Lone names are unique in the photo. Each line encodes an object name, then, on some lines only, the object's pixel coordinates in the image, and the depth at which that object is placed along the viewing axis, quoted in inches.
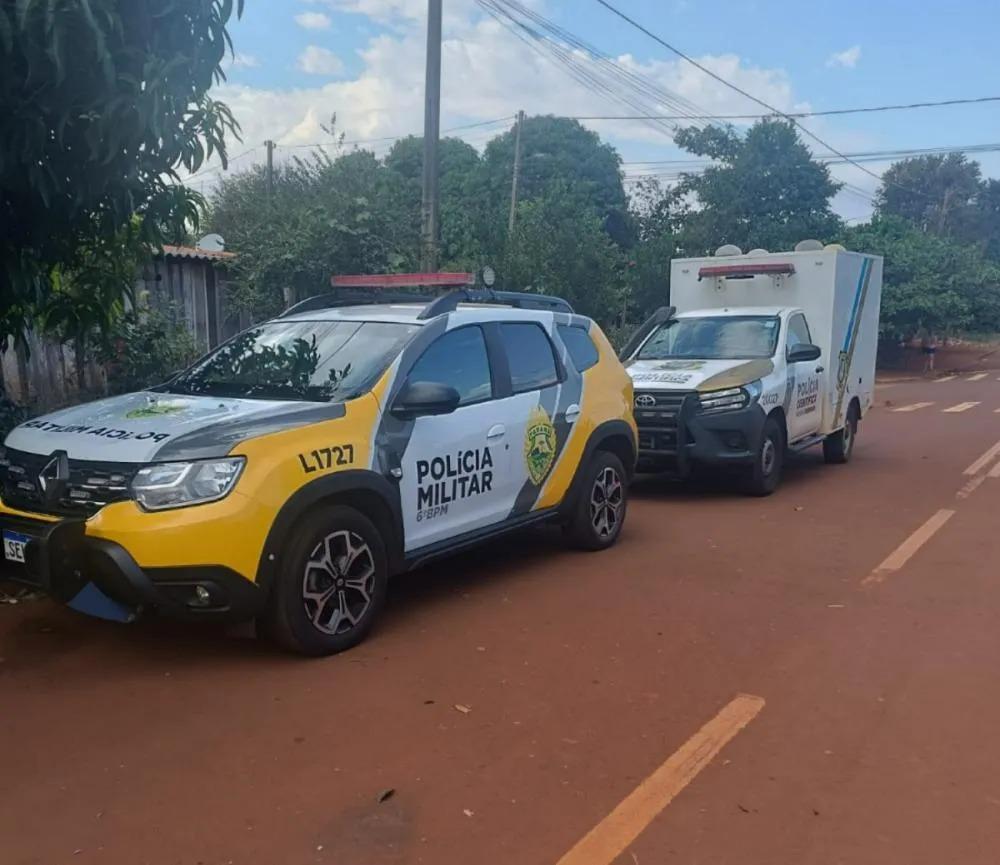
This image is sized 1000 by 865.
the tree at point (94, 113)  166.2
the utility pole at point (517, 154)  1324.8
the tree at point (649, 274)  831.7
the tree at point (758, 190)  1066.7
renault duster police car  175.6
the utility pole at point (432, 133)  502.6
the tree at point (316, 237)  468.4
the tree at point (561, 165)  1637.6
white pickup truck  372.8
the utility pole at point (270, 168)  625.6
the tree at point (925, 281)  1267.2
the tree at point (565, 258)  573.0
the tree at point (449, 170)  1461.6
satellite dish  613.5
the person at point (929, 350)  1429.6
